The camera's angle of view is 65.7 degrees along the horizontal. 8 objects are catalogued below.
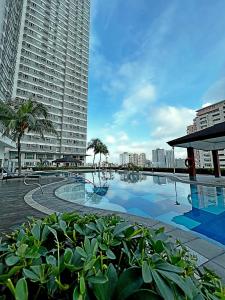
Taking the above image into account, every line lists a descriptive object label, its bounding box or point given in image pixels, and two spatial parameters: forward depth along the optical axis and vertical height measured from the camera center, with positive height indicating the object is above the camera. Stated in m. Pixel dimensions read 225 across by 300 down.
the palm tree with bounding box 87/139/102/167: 53.44 +6.45
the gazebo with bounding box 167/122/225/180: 13.28 +2.08
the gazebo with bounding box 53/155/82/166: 29.83 +1.07
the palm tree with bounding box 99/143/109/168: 53.78 +5.05
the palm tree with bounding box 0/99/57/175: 16.81 +5.09
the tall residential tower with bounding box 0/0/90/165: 56.72 +35.50
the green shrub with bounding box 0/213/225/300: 0.76 -0.53
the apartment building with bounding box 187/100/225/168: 97.88 +26.35
